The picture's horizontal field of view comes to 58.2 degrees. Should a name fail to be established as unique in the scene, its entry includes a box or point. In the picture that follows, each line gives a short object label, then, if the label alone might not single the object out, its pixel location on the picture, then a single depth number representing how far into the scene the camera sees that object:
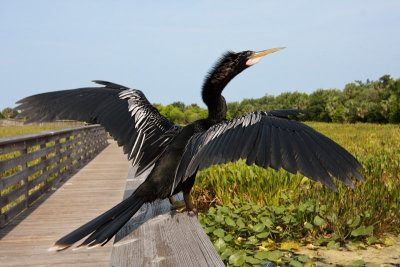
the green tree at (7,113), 90.53
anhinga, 1.76
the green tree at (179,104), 65.82
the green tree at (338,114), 38.44
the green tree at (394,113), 29.28
